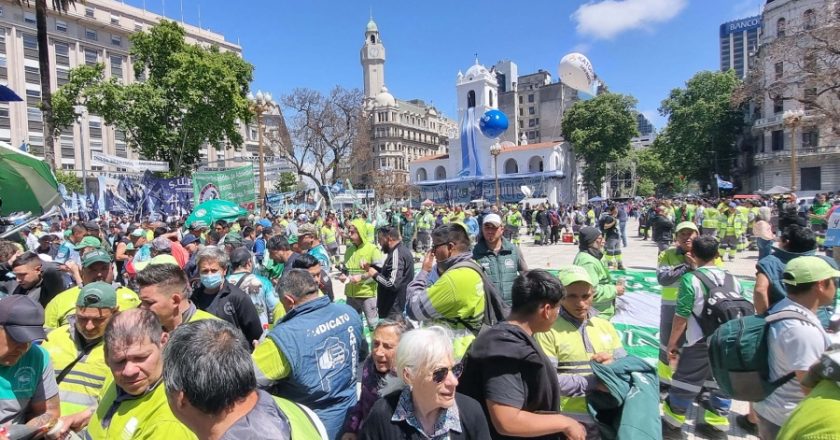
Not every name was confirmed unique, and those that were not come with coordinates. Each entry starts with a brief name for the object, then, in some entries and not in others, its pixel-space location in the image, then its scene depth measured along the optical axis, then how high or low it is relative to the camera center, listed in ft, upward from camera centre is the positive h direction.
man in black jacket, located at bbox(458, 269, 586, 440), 6.51 -2.60
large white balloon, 125.08 +32.51
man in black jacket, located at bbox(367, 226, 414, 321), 17.76 -2.85
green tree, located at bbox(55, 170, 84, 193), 133.18 +8.77
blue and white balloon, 139.33 +21.78
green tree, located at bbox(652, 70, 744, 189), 166.81 +23.17
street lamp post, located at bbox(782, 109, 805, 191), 64.49 +9.40
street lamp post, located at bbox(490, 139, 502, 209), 88.85 +9.12
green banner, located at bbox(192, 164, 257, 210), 42.60 +1.94
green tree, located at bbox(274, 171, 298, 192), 217.97 +10.72
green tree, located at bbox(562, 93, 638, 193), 172.24 +22.99
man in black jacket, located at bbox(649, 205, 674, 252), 35.28 -2.98
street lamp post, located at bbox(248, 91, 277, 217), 52.47 +11.29
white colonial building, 180.75 +13.12
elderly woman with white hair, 6.08 -2.63
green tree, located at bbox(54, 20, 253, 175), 84.69 +20.24
